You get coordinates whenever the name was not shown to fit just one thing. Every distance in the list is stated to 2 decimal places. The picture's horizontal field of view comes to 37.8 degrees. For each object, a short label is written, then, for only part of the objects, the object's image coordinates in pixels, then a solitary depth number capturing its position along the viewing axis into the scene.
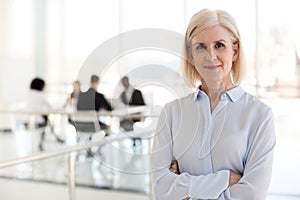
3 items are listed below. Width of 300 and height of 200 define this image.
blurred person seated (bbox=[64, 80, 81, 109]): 7.00
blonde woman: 1.24
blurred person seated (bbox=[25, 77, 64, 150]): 6.31
